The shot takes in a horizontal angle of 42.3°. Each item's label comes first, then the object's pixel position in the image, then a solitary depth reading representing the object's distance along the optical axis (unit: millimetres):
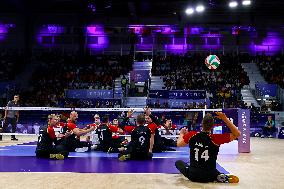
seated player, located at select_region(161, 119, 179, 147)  11977
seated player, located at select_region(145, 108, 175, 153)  9552
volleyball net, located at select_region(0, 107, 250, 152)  10891
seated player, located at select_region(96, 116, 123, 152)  10430
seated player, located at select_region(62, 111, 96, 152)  9562
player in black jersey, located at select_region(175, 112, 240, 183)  5668
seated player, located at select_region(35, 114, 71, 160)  8665
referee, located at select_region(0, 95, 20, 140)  14898
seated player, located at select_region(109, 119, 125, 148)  10491
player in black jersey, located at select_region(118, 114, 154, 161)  8570
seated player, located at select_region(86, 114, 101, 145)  10516
